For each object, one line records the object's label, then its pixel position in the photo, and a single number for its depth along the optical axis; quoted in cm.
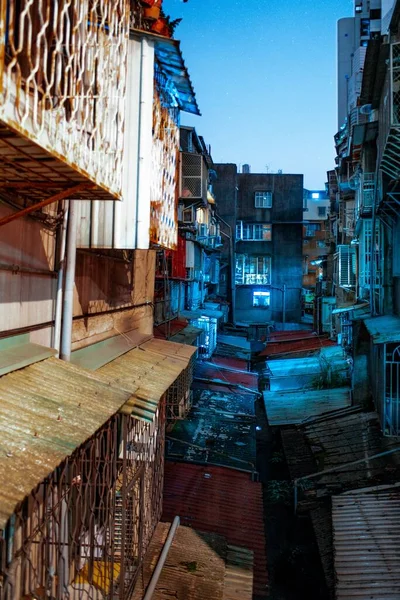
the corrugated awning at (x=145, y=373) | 616
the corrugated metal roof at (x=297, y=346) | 3327
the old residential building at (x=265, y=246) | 5041
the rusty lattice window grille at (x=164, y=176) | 852
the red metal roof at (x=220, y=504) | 995
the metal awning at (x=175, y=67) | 717
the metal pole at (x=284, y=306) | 5031
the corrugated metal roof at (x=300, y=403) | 1854
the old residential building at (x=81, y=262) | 370
